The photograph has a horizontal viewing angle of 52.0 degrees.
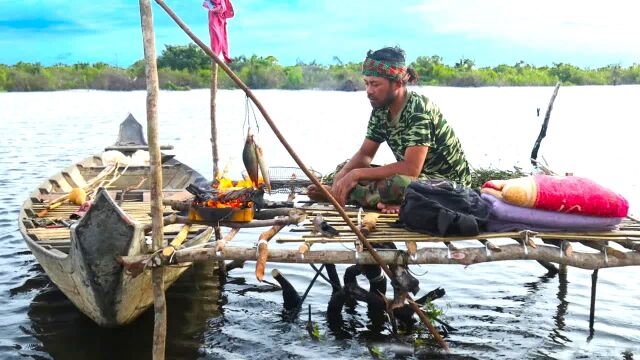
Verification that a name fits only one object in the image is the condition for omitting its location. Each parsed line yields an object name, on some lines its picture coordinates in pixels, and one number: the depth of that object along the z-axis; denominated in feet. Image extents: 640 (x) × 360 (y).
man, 17.65
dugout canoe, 16.84
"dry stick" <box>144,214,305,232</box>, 17.29
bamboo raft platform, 15.79
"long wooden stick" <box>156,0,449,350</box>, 14.84
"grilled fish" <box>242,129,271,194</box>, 18.04
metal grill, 23.25
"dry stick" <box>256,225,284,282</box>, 15.39
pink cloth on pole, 25.58
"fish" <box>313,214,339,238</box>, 16.22
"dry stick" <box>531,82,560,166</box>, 34.24
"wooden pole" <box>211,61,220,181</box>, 27.55
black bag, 15.39
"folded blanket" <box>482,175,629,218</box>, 15.89
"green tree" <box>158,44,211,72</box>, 179.01
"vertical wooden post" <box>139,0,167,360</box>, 16.12
